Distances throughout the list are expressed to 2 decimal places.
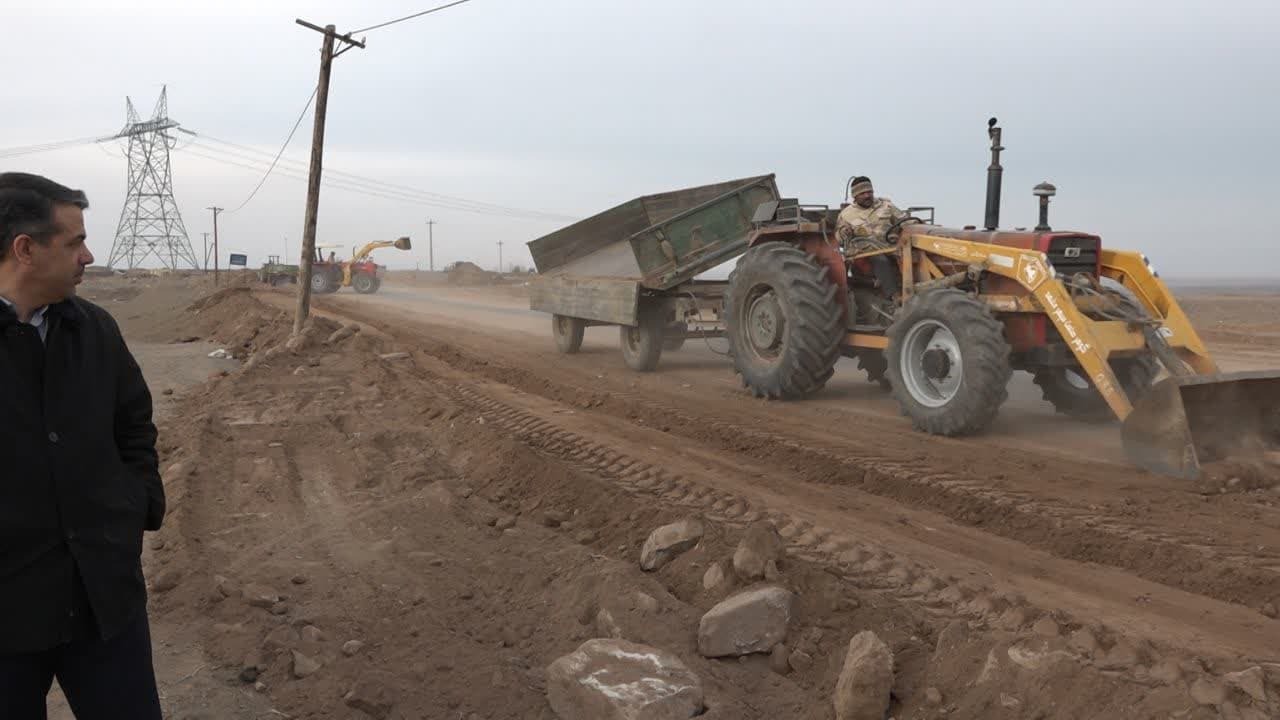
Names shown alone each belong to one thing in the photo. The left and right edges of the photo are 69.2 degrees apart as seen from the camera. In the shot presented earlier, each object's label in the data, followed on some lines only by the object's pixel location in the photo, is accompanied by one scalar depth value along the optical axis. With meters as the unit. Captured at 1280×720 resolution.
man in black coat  2.09
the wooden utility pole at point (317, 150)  15.57
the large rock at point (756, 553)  4.07
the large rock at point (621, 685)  3.21
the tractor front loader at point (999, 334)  5.89
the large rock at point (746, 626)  3.64
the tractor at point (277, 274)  37.62
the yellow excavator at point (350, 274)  34.44
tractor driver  8.51
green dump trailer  10.72
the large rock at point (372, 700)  3.38
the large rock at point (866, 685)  3.09
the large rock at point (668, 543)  4.48
